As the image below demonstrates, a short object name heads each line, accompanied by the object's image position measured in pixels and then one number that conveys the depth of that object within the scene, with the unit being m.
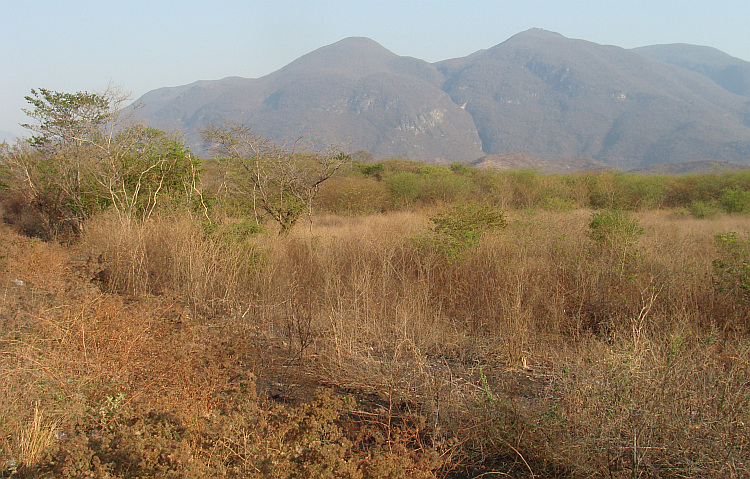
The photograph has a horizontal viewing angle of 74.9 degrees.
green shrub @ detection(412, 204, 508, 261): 7.51
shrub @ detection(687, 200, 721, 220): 17.41
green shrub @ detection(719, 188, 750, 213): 17.69
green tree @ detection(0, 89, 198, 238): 9.95
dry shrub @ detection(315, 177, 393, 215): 21.39
